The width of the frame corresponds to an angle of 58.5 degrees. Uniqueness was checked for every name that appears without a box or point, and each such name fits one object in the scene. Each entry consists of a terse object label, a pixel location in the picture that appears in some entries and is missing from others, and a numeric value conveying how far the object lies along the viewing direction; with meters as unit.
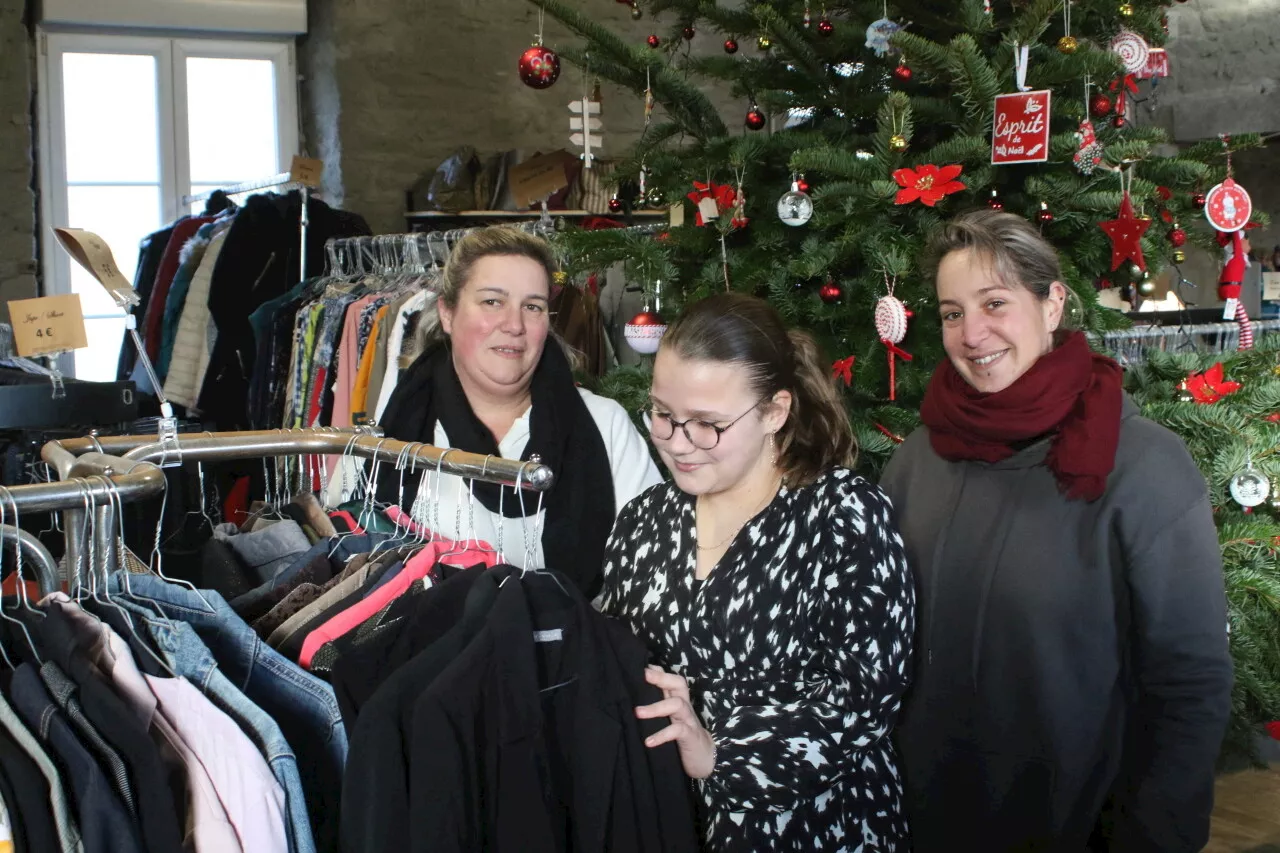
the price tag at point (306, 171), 4.33
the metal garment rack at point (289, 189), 4.55
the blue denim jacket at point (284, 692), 1.20
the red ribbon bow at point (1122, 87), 2.56
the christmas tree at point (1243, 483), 2.30
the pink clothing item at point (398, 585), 1.30
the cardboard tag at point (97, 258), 1.82
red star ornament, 2.27
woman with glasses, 1.42
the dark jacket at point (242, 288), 4.46
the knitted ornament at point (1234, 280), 2.70
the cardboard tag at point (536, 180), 3.74
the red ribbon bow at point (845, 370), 2.43
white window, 5.61
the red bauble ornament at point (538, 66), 3.03
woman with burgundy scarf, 1.59
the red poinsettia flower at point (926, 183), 2.23
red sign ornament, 2.17
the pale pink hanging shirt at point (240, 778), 1.09
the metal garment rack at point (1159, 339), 2.69
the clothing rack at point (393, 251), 3.89
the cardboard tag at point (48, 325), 1.98
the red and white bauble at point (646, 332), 2.68
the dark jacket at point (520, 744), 1.11
